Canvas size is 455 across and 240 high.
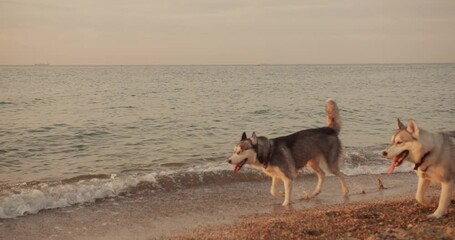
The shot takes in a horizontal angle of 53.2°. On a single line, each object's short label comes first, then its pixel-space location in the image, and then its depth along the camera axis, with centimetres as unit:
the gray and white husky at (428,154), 654
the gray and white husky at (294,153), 875
